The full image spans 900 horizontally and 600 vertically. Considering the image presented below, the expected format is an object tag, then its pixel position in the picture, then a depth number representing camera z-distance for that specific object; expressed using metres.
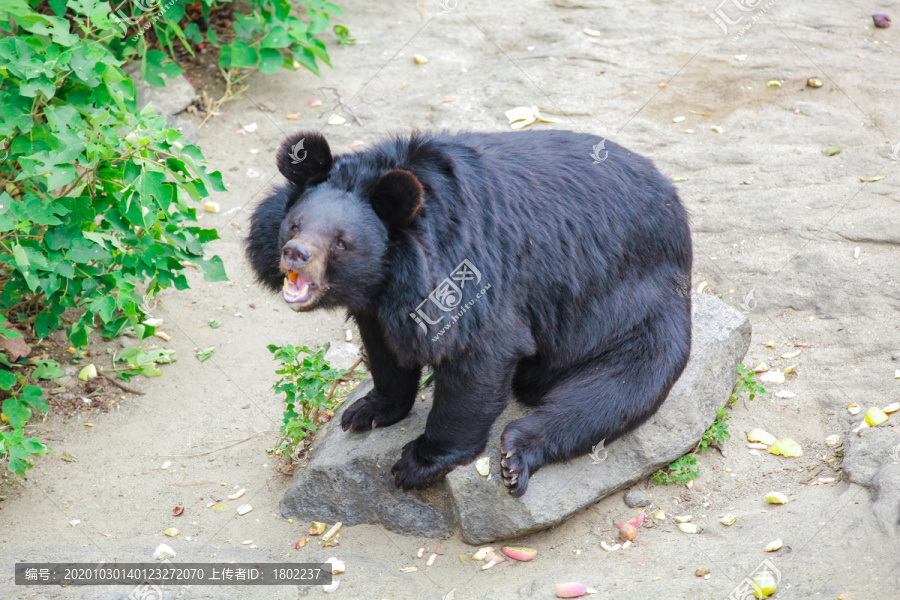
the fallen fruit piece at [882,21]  8.13
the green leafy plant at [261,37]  6.64
